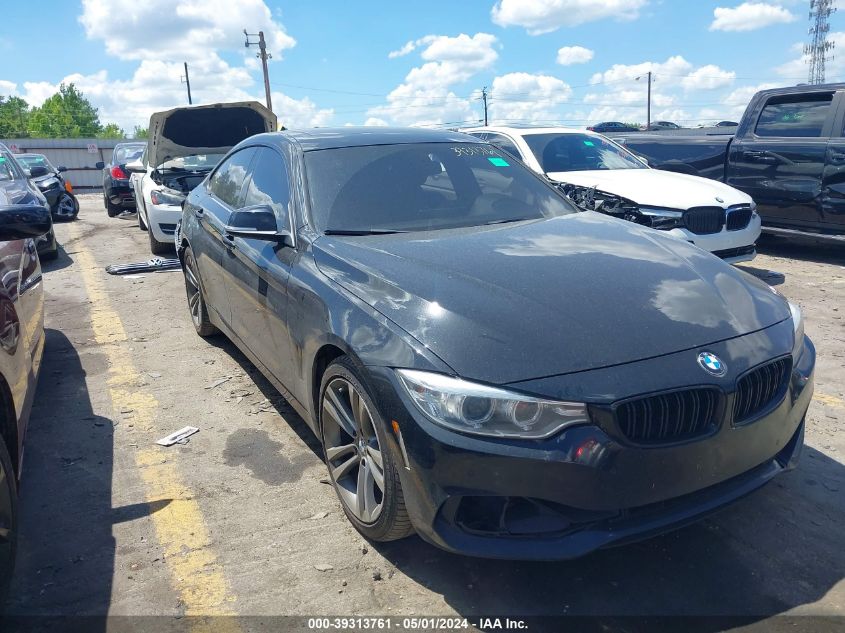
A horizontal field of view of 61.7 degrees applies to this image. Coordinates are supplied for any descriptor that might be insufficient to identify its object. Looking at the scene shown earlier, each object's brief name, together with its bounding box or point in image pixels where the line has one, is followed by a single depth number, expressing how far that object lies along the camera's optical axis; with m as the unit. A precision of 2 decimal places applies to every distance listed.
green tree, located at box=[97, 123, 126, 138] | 106.78
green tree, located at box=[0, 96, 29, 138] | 87.56
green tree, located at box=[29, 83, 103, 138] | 94.31
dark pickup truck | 7.79
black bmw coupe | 2.28
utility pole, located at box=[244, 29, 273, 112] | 39.78
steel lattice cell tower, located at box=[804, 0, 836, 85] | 58.12
